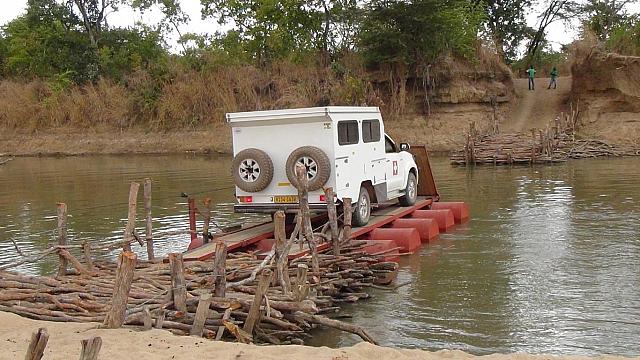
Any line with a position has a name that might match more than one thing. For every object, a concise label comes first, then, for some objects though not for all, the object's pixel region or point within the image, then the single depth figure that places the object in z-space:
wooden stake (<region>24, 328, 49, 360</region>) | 4.68
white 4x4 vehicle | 12.67
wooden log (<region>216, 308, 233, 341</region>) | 7.69
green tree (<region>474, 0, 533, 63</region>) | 49.47
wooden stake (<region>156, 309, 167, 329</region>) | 7.71
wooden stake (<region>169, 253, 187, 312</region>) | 7.84
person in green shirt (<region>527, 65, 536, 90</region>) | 42.59
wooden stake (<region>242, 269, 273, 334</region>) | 7.73
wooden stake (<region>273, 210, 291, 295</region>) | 8.83
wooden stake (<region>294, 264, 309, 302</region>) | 8.43
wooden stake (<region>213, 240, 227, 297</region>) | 8.13
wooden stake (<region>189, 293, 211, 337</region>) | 7.64
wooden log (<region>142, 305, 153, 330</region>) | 7.58
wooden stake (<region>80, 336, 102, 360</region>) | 4.82
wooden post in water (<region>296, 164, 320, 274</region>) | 10.30
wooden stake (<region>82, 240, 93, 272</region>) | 10.12
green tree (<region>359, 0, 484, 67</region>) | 37.44
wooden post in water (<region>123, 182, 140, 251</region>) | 10.84
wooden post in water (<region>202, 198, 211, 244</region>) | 12.65
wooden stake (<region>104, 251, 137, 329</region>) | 7.31
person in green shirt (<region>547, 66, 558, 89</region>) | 41.88
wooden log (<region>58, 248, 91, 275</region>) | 9.85
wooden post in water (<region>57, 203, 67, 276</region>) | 10.29
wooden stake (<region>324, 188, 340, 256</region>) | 10.82
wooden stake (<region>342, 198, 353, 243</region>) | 11.33
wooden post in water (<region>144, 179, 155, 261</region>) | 11.70
